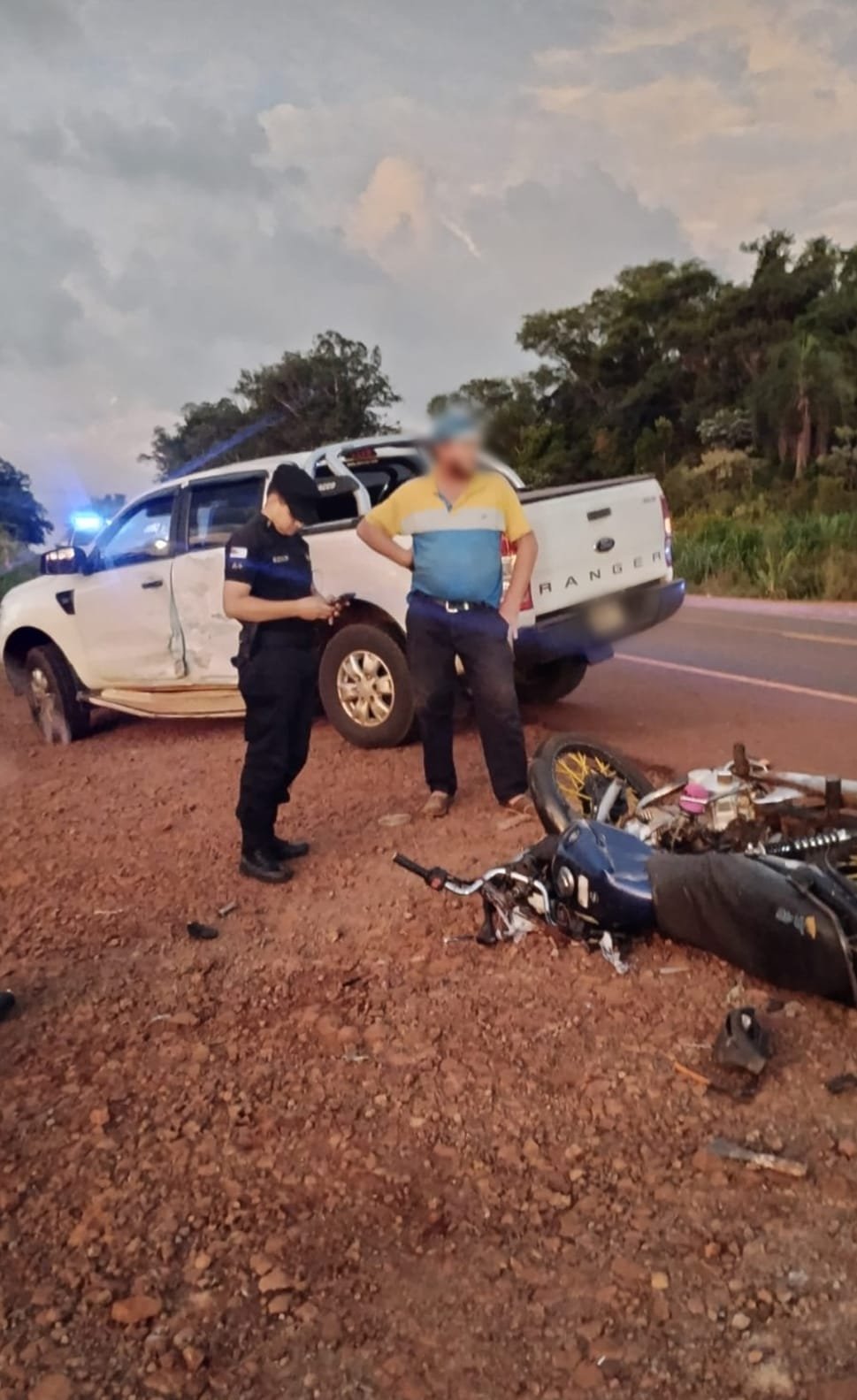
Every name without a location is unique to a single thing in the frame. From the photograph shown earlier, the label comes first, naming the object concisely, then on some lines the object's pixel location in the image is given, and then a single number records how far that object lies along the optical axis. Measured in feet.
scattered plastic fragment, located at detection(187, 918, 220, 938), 14.37
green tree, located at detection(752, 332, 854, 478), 101.19
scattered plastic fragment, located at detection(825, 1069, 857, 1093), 9.79
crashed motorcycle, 10.47
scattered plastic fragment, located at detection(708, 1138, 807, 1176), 8.76
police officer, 15.49
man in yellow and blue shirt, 17.22
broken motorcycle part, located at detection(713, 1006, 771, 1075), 10.02
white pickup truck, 21.48
